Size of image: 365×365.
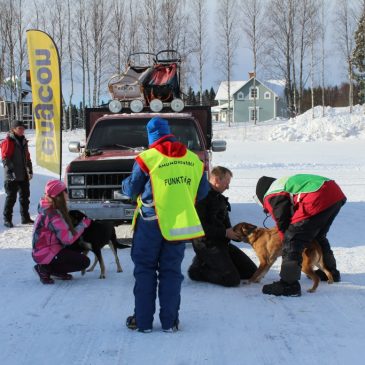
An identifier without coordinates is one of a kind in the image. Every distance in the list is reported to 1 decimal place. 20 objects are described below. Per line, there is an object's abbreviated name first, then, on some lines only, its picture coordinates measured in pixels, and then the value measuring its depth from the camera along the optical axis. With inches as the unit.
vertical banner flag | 458.0
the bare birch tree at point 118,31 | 1738.4
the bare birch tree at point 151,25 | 1704.0
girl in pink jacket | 223.3
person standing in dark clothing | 362.0
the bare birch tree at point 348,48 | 1748.3
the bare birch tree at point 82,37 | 1749.6
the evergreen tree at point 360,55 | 1692.9
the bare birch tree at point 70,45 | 1767.5
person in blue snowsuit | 162.1
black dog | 234.2
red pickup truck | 294.2
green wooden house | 2449.6
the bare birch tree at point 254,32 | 1752.0
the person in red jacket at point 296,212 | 204.2
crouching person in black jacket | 222.4
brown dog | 214.1
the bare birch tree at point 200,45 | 1777.9
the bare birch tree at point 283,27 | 1765.5
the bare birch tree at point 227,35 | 1775.3
